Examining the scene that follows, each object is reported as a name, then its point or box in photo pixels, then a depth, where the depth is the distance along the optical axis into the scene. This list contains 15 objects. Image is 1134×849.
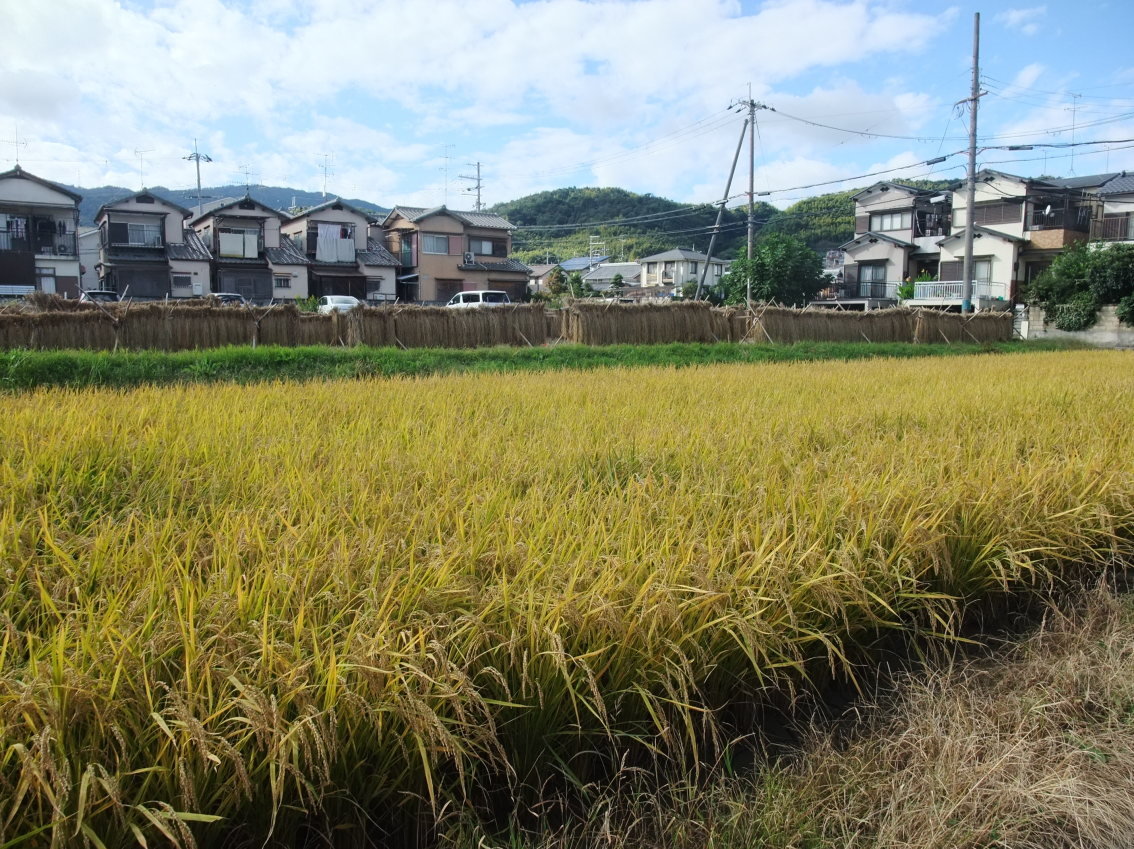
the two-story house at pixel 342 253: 34.16
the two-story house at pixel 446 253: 36.88
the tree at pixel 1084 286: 24.86
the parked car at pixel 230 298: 25.16
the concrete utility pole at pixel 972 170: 23.08
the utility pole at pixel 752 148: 27.98
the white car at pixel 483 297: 27.84
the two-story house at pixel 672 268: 52.91
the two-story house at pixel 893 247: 36.38
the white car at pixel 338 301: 26.72
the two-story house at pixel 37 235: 28.08
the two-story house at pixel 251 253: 31.62
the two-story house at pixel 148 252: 29.91
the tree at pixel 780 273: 31.34
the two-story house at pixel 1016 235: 32.28
